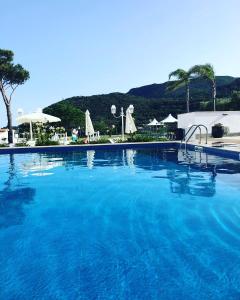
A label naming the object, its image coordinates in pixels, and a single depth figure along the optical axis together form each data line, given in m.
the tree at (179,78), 23.86
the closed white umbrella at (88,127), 15.81
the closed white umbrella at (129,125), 15.92
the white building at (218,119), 17.04
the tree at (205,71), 22.69
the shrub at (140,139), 15.37
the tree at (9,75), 18.95
